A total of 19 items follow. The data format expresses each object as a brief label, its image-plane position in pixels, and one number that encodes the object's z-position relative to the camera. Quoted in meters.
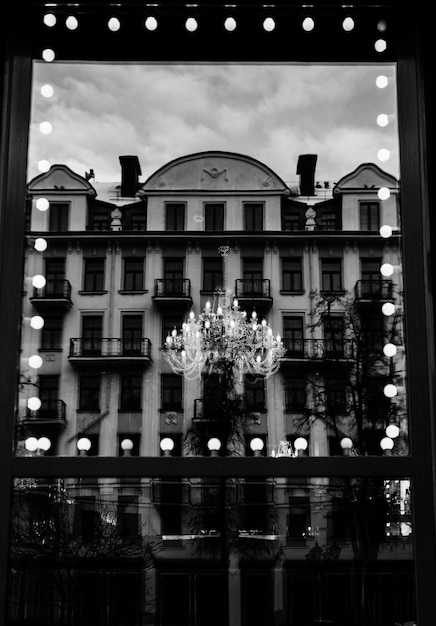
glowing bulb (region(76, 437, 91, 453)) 2.79
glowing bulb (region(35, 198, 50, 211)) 2.90
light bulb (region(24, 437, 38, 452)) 2.68
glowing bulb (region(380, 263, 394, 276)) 2.87
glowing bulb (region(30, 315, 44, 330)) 2.81
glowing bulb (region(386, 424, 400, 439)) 2.72
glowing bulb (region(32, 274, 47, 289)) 2.85
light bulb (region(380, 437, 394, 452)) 2.71
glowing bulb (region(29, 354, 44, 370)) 2.77
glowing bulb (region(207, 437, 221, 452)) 2.82
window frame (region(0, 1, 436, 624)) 2.55
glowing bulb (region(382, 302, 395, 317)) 2.89
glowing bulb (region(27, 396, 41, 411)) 2.73
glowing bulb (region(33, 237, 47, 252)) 2.89
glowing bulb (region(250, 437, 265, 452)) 2.83
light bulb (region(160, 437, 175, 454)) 2.80
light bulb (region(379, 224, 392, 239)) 2.90
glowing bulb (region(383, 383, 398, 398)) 2.80
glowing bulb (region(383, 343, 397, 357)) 2.79
